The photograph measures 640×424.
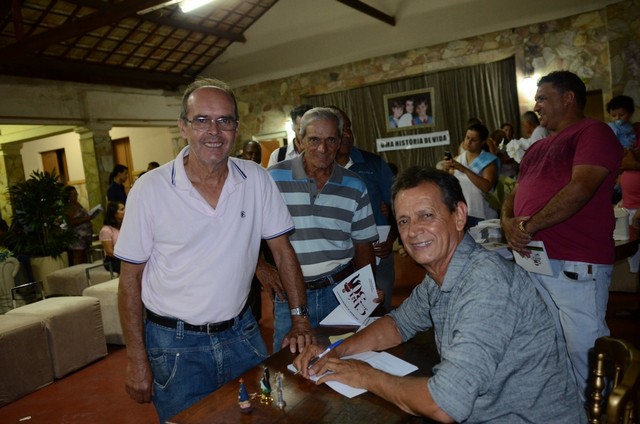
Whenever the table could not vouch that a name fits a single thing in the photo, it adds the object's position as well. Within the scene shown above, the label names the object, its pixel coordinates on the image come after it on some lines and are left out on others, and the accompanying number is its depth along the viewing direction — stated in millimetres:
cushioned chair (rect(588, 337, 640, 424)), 1066
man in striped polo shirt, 2502
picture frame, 9414
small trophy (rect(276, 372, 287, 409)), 1435
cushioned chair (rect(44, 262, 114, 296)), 6266
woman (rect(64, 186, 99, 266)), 8009
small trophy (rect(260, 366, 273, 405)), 1479
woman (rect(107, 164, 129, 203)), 8469
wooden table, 1353
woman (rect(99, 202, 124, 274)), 5629
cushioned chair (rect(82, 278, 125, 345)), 5062
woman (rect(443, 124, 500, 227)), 4785
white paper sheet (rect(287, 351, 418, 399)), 1485
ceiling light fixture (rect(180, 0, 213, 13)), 7109
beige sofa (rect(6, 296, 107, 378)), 4258
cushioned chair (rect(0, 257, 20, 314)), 5863
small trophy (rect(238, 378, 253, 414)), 1416
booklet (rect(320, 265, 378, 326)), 2053
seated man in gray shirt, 1262
